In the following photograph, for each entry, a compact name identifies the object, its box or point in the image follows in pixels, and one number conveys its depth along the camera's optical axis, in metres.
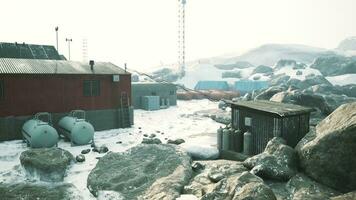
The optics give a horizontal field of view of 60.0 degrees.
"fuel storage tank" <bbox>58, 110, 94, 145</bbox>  20.50
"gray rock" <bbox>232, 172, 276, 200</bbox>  9.15
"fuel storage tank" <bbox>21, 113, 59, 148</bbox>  18.95
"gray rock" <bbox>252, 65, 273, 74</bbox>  99.50
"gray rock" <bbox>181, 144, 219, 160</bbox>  16.73
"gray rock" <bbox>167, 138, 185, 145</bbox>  20.69
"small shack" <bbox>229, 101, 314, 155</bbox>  14.95
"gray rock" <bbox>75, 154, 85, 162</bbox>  17.20
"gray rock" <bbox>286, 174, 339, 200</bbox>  10.39
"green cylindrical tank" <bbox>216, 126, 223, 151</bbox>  17.72
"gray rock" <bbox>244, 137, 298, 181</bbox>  11.91
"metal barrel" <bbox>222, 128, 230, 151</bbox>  17.16
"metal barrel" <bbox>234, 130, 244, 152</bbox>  16.95
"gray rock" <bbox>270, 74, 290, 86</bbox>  73.36
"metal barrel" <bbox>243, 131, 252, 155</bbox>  16.14
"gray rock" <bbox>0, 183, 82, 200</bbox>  12.95
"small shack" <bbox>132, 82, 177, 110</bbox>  38.59
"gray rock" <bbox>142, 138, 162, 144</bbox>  20.58
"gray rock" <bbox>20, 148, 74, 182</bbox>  14.81
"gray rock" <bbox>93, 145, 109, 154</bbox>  19.06
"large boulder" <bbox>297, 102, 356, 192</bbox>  10.52
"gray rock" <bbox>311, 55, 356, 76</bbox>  77.68
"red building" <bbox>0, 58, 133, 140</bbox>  21.52
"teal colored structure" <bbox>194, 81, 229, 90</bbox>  71.50
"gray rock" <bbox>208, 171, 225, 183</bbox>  12.42
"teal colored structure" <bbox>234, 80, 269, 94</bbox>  67.06
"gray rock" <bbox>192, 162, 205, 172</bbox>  14.80
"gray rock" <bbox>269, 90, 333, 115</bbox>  25.16
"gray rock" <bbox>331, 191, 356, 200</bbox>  9.07
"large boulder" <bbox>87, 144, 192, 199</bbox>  12.82
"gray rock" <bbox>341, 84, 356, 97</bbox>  50.94
